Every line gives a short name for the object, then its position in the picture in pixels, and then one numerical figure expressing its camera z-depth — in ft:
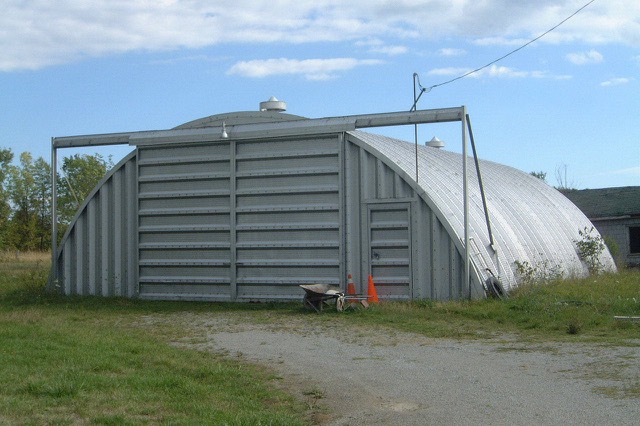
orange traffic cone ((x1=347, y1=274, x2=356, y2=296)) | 55.38
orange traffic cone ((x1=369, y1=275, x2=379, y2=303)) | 54.46
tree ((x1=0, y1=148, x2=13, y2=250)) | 163.29
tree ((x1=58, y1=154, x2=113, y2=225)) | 168.55
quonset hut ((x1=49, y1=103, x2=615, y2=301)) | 55.83
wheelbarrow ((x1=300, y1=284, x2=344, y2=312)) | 50.72
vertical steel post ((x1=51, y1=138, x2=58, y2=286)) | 63.55
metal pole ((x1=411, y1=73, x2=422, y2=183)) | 60.54
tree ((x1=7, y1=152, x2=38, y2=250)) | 163.43
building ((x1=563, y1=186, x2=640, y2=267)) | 110.63
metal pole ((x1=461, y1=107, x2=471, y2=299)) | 52.95
